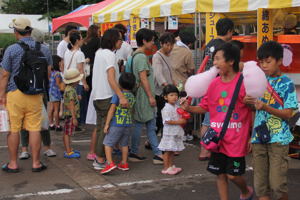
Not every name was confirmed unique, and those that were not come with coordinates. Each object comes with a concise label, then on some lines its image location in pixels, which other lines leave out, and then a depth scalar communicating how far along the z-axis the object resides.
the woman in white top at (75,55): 7.39
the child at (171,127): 5.18
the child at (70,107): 5.98
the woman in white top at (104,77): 5.25
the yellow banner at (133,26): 9.34
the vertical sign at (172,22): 8.30
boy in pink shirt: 3.64
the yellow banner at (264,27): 6.46
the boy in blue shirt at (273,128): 3.48
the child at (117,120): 5.21
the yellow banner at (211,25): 7.15
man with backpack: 5.16
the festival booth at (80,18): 13.16
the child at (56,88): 7.78
